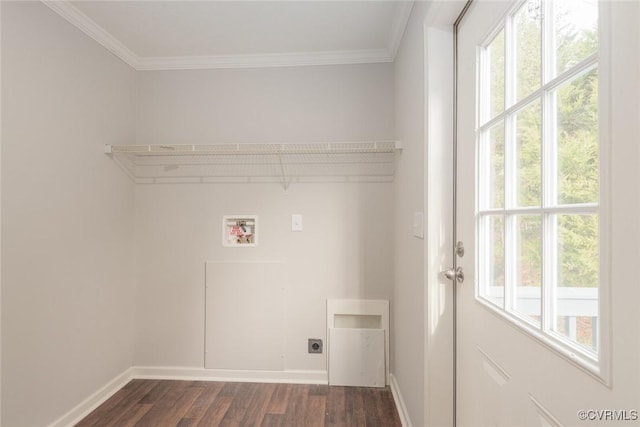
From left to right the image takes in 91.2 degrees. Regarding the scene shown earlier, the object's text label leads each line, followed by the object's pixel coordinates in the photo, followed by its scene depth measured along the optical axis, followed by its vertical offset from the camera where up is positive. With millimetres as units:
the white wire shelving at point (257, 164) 2195 +389
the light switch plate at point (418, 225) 1458 -38
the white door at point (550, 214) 528 +8
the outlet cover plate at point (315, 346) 2293 -949
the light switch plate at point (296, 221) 2314 -35
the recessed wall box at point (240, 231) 2340 -111
